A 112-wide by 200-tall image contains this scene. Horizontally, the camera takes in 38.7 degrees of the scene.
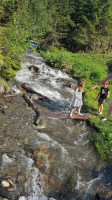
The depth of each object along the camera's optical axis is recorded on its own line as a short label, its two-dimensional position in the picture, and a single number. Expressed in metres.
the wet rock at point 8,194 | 4.41
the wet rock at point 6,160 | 5.42
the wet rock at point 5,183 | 4.58
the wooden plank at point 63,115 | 8.89
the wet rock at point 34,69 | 17.06
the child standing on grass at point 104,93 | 9.54
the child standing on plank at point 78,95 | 8.16
